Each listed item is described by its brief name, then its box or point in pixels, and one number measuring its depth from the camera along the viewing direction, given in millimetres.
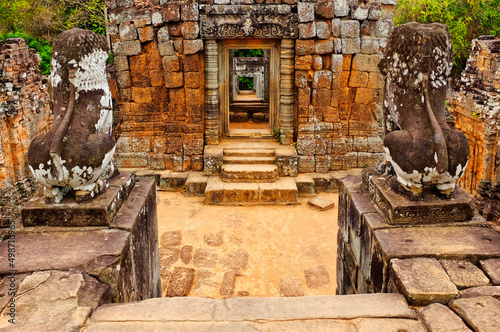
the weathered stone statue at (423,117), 3419
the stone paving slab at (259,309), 2658
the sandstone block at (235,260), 6193
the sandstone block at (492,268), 2910
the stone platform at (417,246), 2869
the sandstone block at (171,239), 6910
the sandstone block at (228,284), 5539
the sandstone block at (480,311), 2484
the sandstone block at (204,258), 6289
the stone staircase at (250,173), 8570
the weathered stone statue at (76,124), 3471
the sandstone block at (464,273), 2879
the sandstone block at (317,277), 5715
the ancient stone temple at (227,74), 9062
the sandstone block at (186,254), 6389
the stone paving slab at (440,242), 3117
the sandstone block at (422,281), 2758
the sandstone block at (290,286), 5516
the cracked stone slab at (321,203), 8305
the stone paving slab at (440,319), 2508
